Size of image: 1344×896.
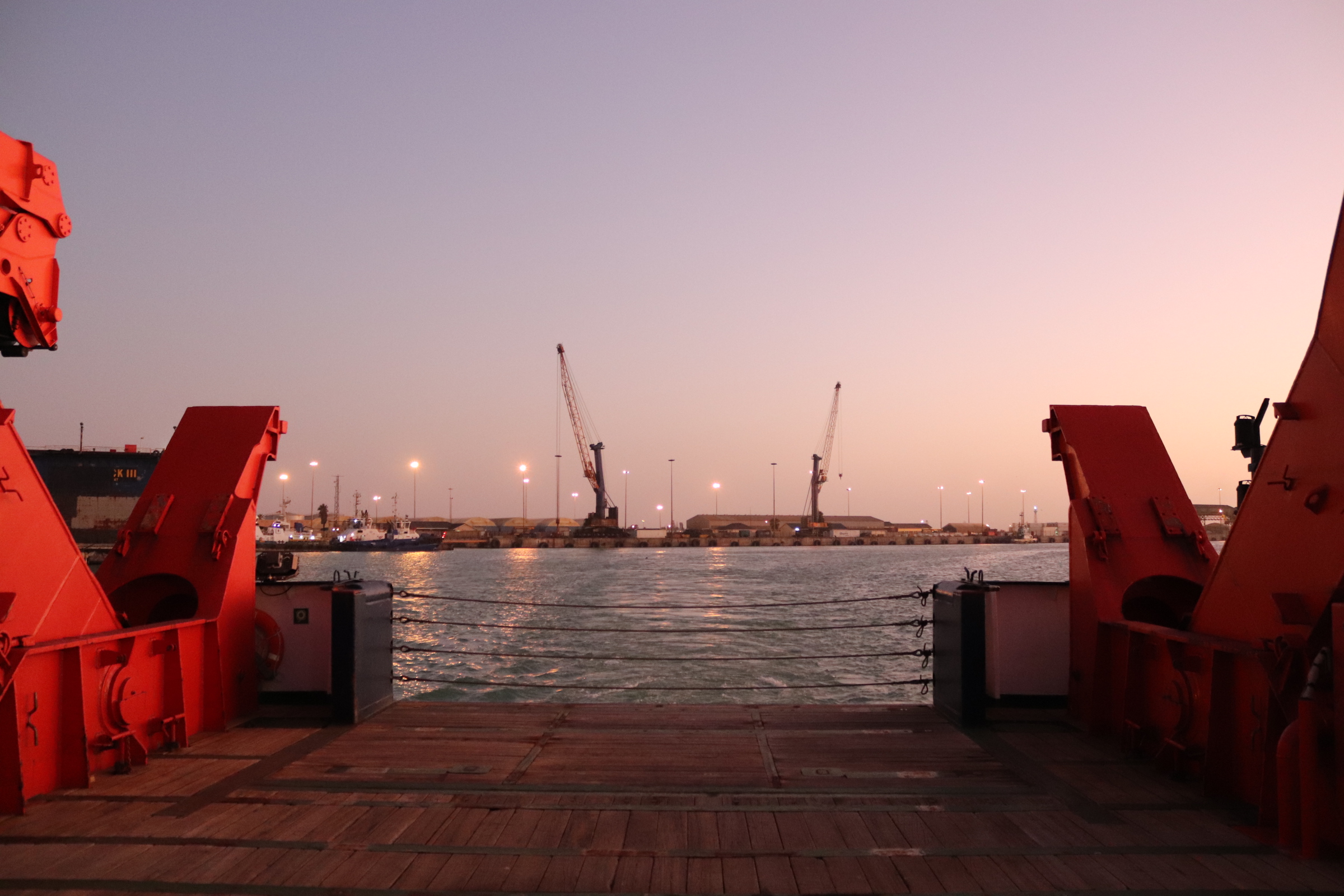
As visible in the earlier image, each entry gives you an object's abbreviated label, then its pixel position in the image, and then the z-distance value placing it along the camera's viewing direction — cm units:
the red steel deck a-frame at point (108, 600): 489
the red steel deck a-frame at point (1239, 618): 397
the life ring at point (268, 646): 717
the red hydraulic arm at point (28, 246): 488
